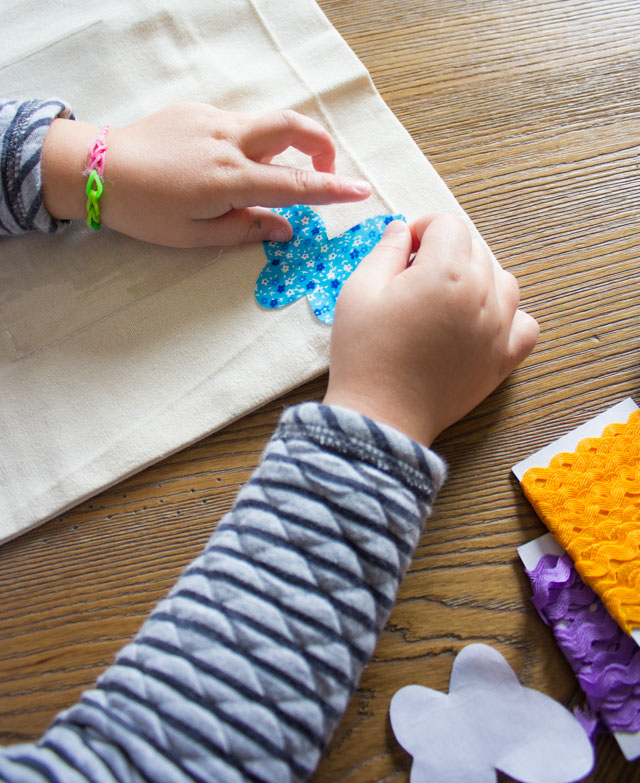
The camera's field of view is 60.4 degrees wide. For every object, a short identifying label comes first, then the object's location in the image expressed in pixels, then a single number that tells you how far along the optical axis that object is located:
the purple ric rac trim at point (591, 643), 0.44
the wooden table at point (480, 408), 0.48
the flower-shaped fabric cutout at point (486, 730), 0.43
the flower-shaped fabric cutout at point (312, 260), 0.57
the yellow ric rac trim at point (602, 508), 0.46
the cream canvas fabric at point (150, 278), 0.54
